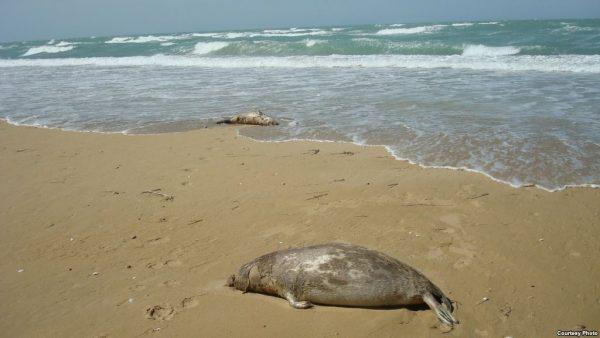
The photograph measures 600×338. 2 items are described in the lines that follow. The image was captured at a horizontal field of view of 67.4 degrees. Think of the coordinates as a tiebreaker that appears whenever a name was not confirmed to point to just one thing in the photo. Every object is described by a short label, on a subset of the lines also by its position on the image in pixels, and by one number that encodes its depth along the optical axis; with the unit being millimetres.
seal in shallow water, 9273
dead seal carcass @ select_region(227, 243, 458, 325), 3461
